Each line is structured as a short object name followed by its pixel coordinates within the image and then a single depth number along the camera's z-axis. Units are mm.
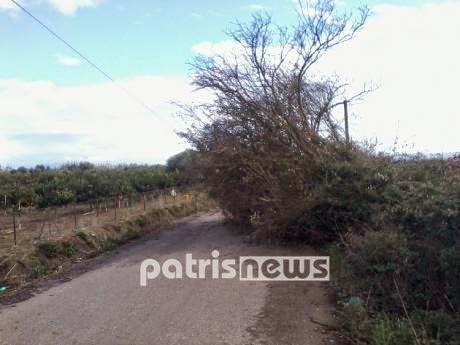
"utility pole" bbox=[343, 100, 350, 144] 12892
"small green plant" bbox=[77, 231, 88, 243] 12370
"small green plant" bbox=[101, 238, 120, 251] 12645
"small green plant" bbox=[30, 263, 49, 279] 9484
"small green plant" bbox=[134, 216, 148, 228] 16172
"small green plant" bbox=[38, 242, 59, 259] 10656
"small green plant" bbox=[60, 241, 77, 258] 11219
